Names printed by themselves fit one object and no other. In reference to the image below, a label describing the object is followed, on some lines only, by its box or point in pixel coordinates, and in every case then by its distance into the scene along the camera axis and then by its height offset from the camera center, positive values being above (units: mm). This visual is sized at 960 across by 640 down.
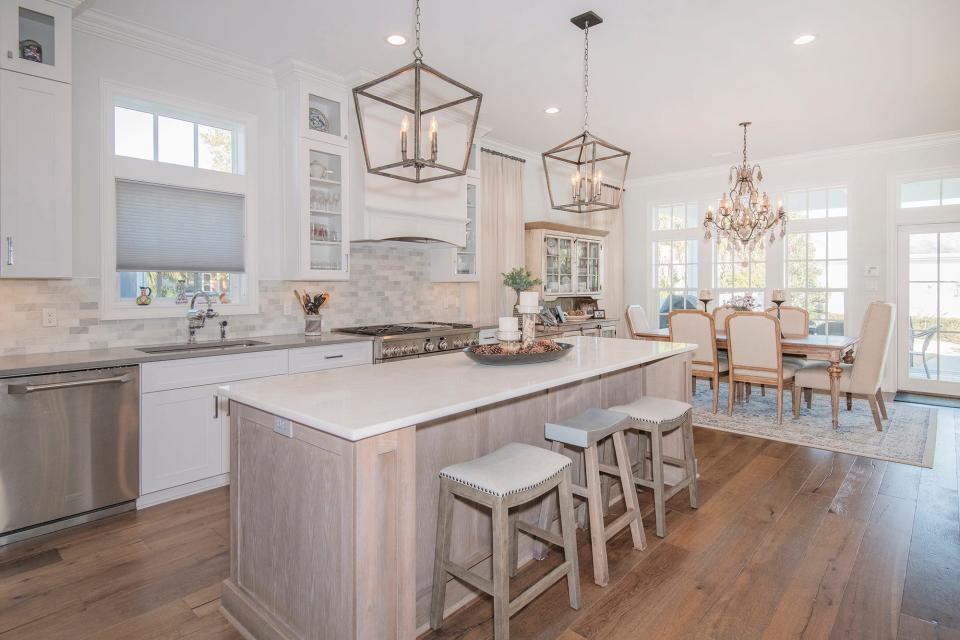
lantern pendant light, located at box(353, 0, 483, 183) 4043 +1609
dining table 4484 -323
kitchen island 1495 -563
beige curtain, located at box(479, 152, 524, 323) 5488 +903
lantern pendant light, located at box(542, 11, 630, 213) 2922 +1696
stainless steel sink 3197 -223
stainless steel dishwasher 2512 -697
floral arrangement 5605 +119
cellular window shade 3328 +566
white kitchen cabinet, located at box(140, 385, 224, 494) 2947 -736
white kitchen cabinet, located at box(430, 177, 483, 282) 5012 +556
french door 5676 +50
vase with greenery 5492 +346
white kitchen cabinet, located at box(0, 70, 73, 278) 2652 +706
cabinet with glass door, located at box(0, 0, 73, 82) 2660 +1438
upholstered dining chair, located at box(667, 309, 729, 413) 5016 -243
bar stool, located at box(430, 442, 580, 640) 1738 -649
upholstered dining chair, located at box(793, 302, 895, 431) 4375 -412
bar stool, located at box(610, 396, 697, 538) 2592 -604
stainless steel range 3988 -210
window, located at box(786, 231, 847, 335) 6242 +457
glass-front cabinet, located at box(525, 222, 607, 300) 6051 +676
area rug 3953 -992
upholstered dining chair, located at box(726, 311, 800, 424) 4629 -361
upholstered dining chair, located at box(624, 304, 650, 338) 5703 -67
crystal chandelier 5102 +971
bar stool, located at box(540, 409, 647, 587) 2170 -705
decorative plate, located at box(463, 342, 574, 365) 2377 -206
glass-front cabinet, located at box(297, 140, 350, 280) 3893 +767
